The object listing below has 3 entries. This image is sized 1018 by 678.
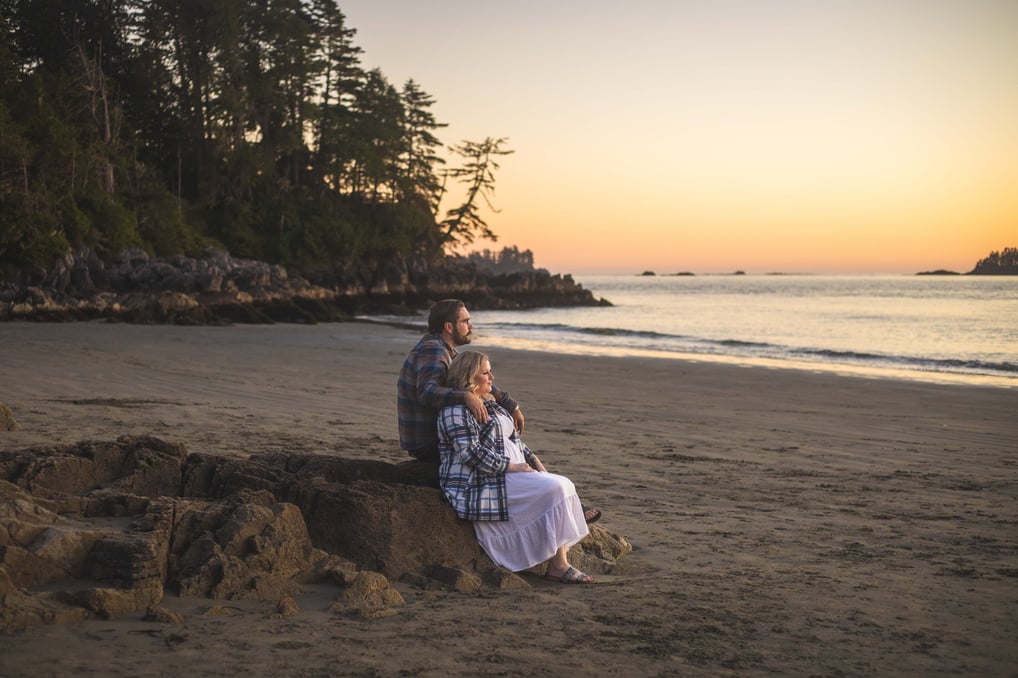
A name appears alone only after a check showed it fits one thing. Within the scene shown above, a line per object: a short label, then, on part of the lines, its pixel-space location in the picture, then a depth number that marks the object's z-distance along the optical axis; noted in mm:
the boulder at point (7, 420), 9086
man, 5820
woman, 5734
